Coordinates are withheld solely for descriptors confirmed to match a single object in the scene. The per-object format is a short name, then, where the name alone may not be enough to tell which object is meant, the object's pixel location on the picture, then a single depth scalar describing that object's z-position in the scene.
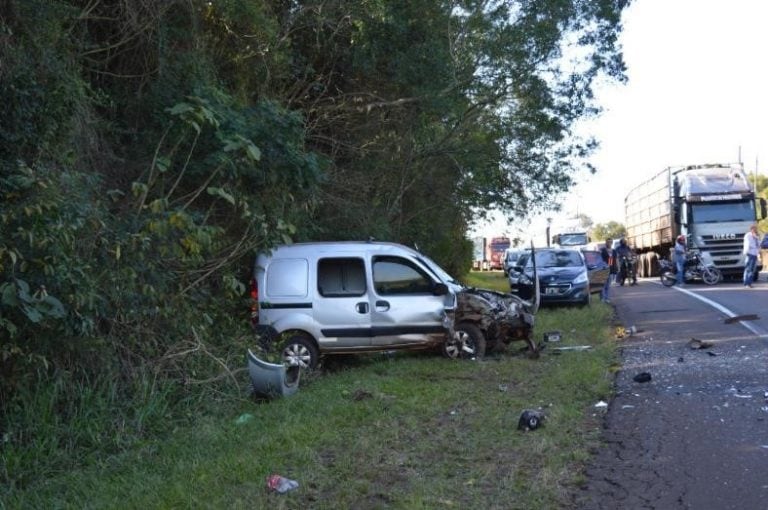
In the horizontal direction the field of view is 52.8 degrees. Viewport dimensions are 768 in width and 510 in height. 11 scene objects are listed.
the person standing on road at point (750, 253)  22.09
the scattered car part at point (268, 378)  8.54
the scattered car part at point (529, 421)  7.05
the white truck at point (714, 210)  26.08
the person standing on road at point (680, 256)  24.66
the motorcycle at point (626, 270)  28.55
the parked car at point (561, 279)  18.91
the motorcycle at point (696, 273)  25.86
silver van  10.73
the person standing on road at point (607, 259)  21.17
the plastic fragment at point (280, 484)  5.42
